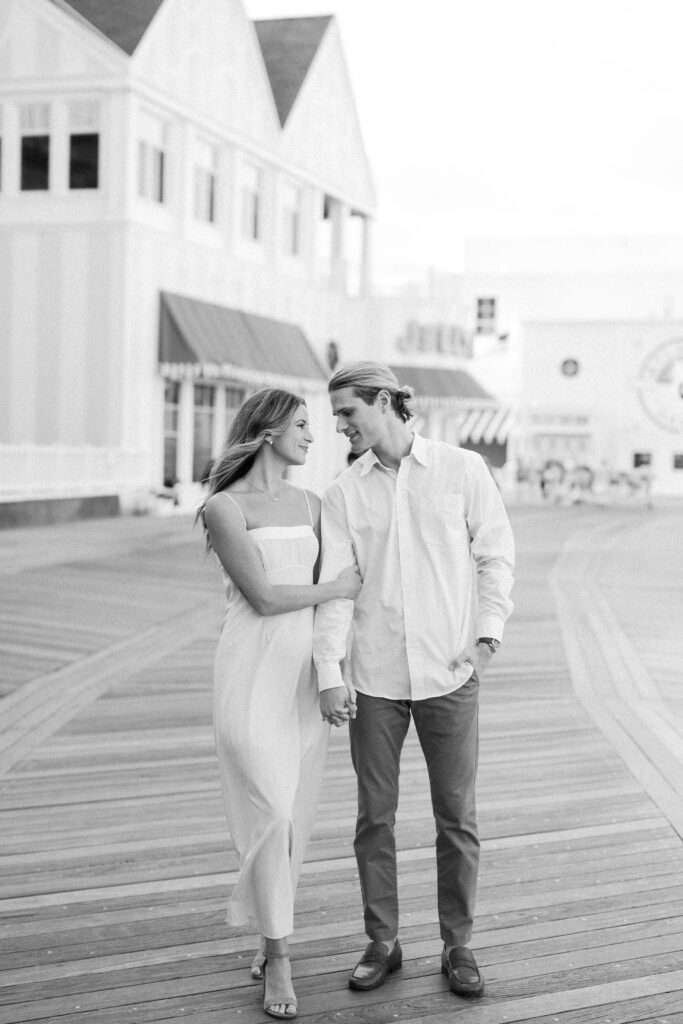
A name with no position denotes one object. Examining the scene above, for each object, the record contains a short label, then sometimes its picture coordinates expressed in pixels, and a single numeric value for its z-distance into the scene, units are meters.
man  3.46
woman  3.38
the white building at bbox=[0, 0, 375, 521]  21.62
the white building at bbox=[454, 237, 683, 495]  46.25
